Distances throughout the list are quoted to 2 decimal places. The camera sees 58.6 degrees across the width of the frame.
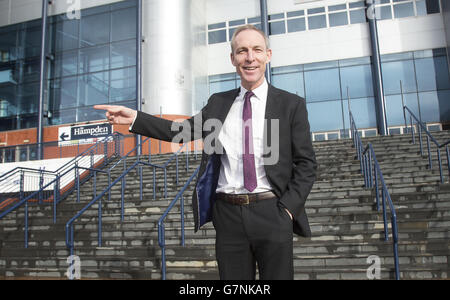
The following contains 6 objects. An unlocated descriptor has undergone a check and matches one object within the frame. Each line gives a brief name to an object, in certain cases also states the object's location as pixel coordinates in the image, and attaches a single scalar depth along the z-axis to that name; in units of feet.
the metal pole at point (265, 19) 66.63
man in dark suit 6.21
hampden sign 62.23
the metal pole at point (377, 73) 60.80
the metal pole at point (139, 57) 62.23
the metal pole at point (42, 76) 65.92
